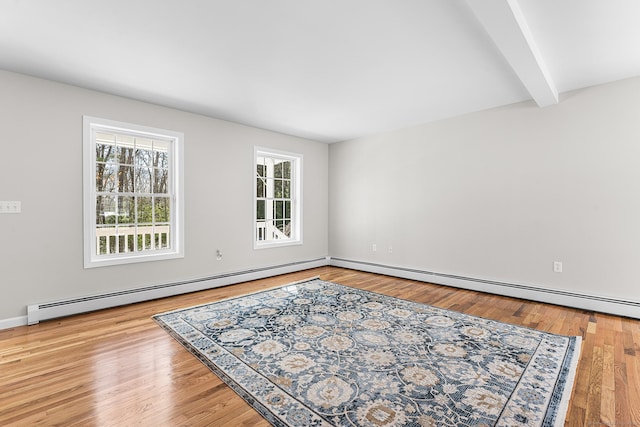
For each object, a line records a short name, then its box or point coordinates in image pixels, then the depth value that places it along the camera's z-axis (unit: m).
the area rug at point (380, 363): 1.76
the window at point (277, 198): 5.48
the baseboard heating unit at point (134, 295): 3.25
